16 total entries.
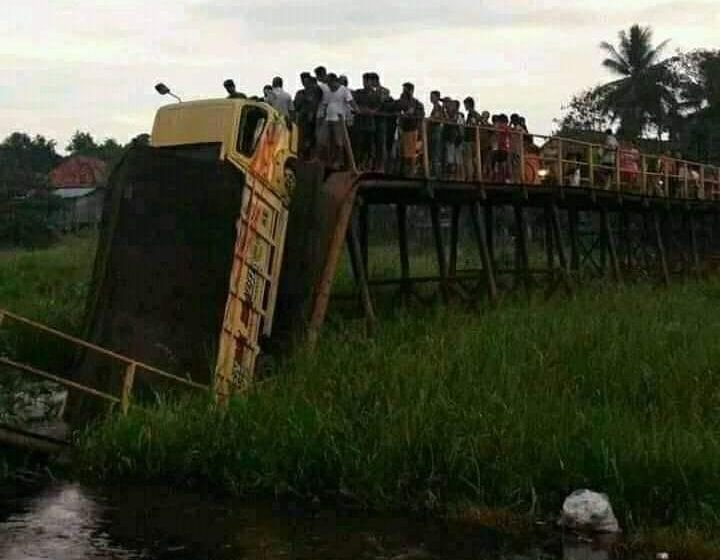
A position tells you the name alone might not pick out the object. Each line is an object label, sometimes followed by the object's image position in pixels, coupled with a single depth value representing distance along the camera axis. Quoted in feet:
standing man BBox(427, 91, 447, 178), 55.06
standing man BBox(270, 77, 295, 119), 51.21
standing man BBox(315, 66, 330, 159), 49.55
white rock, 29.66
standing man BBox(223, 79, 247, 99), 49.08
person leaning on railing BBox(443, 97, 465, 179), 56.49
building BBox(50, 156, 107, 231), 164.35
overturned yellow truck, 40.73
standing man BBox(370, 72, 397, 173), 52.13
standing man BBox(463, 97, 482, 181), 57.93
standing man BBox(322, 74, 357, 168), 49.47
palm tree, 169.99
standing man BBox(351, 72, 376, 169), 51.78
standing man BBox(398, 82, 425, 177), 52.95
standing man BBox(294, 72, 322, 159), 49.79
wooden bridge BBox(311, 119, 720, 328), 53.42
